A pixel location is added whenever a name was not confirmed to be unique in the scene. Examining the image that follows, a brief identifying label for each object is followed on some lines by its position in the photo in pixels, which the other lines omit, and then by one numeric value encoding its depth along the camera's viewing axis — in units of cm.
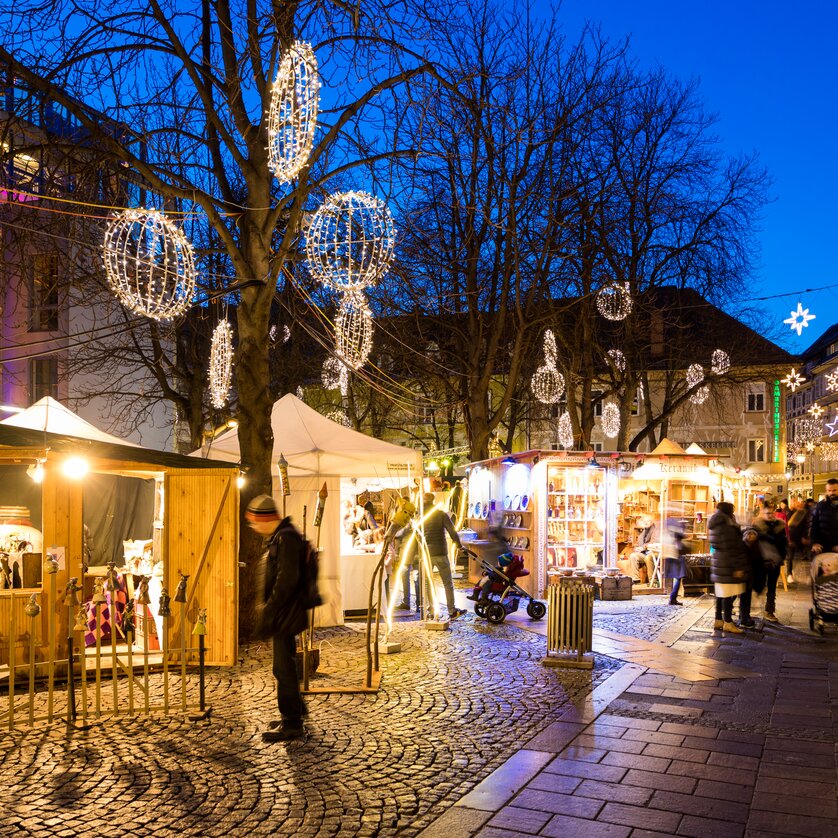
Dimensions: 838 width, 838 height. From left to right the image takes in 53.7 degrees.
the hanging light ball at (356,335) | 1142
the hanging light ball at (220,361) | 1812
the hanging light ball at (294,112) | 668
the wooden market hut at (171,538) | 830
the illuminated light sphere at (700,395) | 2842
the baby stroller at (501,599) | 1205
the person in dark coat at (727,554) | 1138
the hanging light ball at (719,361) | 2330
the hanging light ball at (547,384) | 2419
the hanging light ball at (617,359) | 2495
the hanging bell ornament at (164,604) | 720
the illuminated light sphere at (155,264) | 859
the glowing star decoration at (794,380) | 2532
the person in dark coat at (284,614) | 639
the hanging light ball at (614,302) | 2005
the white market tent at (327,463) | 1244
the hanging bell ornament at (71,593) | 682
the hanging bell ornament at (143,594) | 858
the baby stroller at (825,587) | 1121
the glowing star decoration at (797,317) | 1434
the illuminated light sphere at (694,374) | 2527
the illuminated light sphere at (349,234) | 786
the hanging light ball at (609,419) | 2983
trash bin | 906
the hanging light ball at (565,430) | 3122
